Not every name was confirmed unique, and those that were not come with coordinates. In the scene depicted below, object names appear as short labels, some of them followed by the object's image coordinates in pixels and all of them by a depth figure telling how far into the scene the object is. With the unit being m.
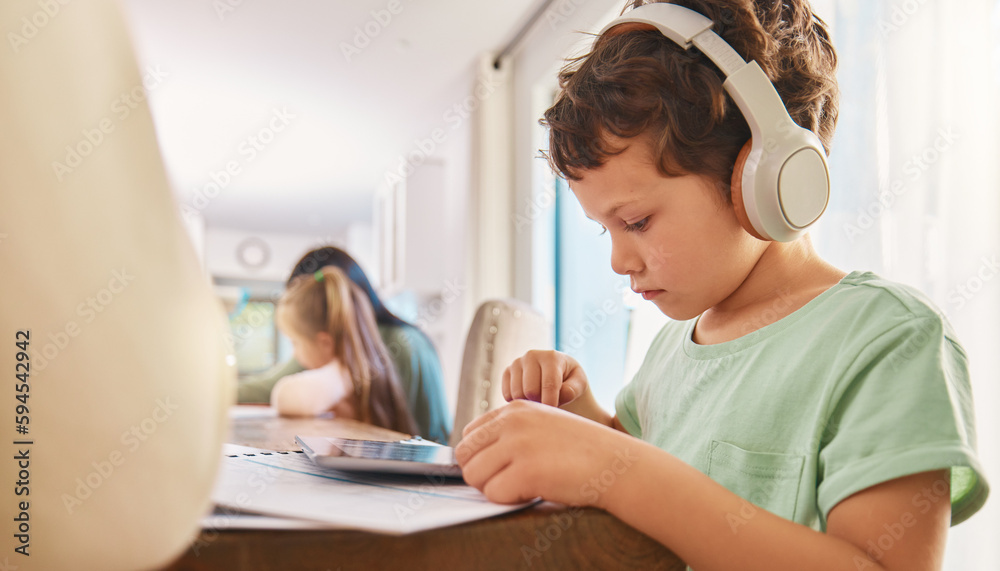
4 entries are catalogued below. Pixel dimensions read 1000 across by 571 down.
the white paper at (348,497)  0.30
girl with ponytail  2.00
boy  0.40
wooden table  0.28
